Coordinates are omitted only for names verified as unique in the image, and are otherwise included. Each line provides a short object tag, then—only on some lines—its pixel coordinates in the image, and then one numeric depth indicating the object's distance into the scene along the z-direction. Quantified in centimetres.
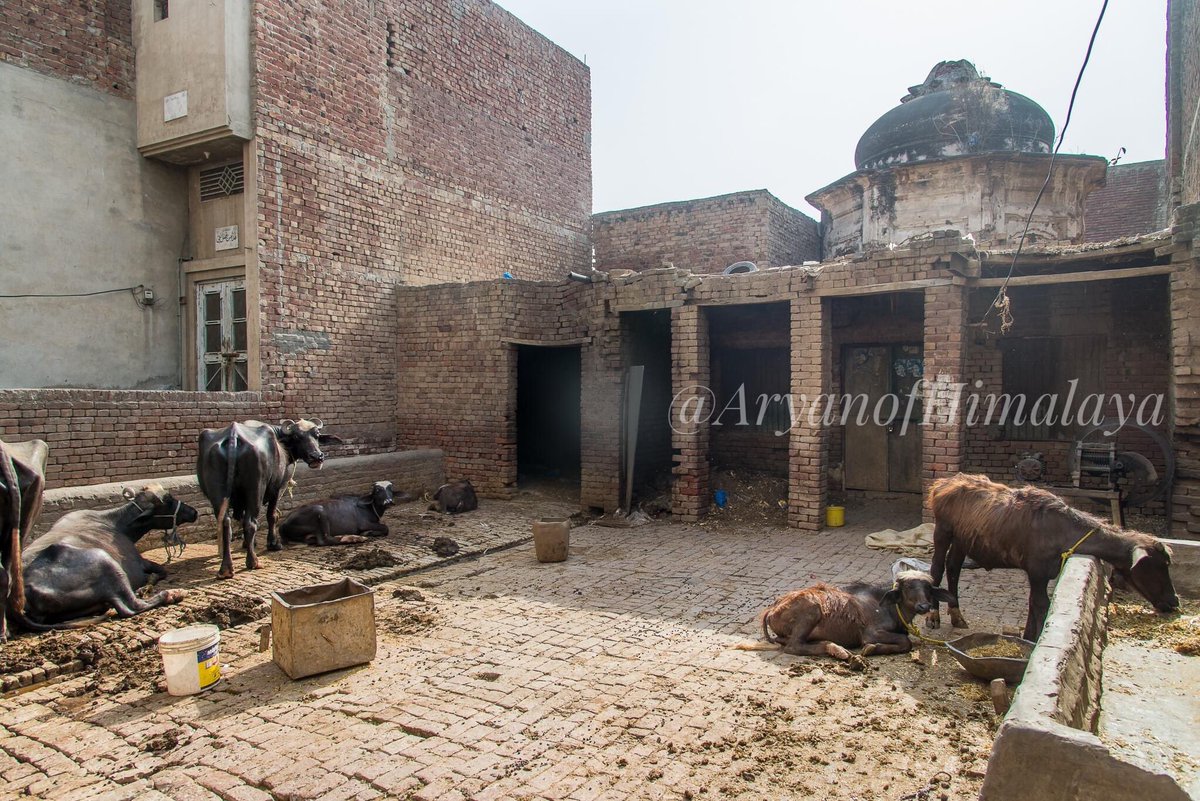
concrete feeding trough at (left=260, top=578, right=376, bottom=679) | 508
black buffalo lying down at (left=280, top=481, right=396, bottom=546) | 927
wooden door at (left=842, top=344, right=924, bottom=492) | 1190
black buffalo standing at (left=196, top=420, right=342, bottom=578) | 772
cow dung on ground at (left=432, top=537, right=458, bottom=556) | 895
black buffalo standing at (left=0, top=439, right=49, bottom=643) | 549
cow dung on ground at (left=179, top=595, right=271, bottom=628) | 638
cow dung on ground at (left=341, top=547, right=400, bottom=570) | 816
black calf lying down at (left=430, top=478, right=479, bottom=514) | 1139
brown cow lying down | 545
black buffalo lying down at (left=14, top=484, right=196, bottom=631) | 592
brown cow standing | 512
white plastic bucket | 487
